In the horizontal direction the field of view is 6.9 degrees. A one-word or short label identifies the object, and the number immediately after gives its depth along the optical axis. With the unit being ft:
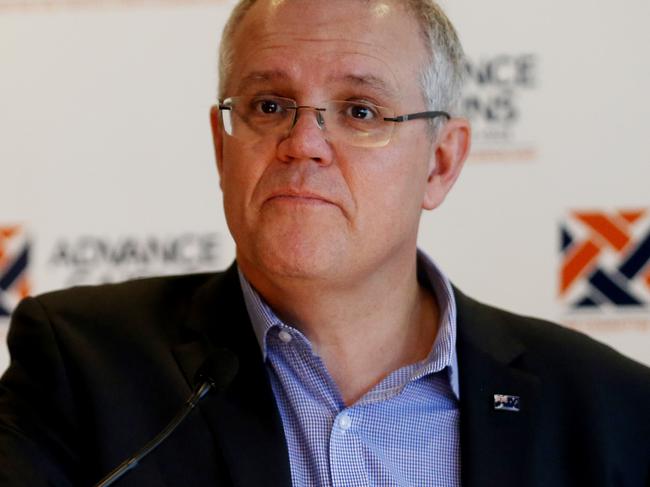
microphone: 12.08
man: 12.44
